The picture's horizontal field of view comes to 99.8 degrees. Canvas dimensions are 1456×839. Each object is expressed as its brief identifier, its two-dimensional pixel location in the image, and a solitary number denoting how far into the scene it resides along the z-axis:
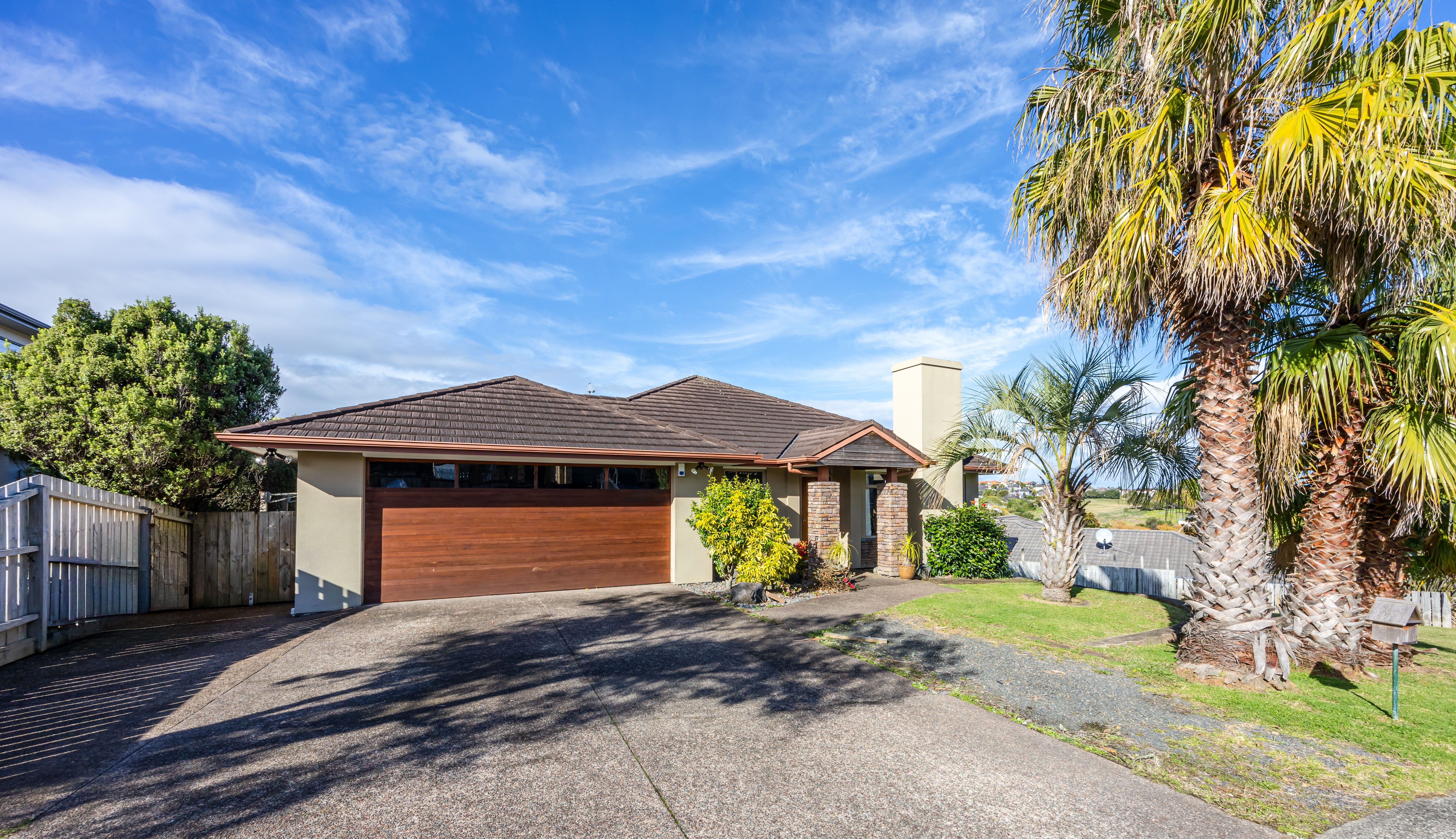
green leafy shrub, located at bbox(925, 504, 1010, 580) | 14.58
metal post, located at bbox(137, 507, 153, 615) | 10.24
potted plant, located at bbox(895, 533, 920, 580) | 13.89
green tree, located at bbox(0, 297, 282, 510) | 10.48
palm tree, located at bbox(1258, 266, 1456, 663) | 6.11
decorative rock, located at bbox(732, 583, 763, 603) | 10.67
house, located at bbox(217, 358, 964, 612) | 10.25
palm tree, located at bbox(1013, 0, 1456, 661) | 5.96
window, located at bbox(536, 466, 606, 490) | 11.88
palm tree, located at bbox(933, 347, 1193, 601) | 10.81
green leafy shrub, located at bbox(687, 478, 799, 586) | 11.23
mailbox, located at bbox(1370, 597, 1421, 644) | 5.71
